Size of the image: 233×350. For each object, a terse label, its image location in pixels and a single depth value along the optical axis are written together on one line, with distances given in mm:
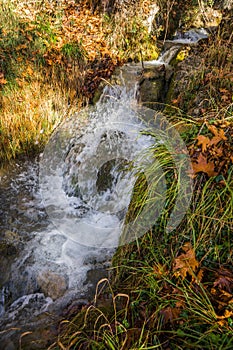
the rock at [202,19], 8098
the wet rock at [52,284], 2893
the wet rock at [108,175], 4410
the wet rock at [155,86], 5332
